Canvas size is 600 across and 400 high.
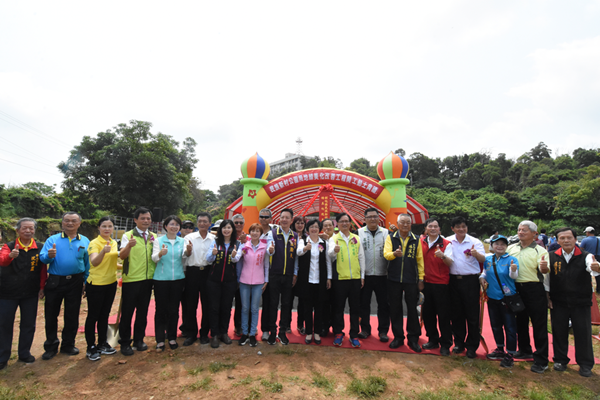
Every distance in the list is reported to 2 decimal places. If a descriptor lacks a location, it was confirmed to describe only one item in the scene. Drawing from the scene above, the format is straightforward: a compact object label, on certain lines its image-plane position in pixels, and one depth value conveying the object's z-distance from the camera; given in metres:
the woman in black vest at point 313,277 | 3.66
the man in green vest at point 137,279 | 3.27
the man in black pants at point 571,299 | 3.03
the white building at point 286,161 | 67.69
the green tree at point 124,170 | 19.39
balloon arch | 8.16
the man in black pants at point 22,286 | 3.00
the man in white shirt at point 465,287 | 3.38
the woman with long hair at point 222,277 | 3.48
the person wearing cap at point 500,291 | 3.28
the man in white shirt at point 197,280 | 3.55
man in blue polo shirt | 3.15
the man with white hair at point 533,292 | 3.11
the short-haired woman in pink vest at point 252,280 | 3.52
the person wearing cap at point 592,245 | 6.10
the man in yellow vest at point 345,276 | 3.60
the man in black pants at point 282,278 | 3.59
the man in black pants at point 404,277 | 3.53
